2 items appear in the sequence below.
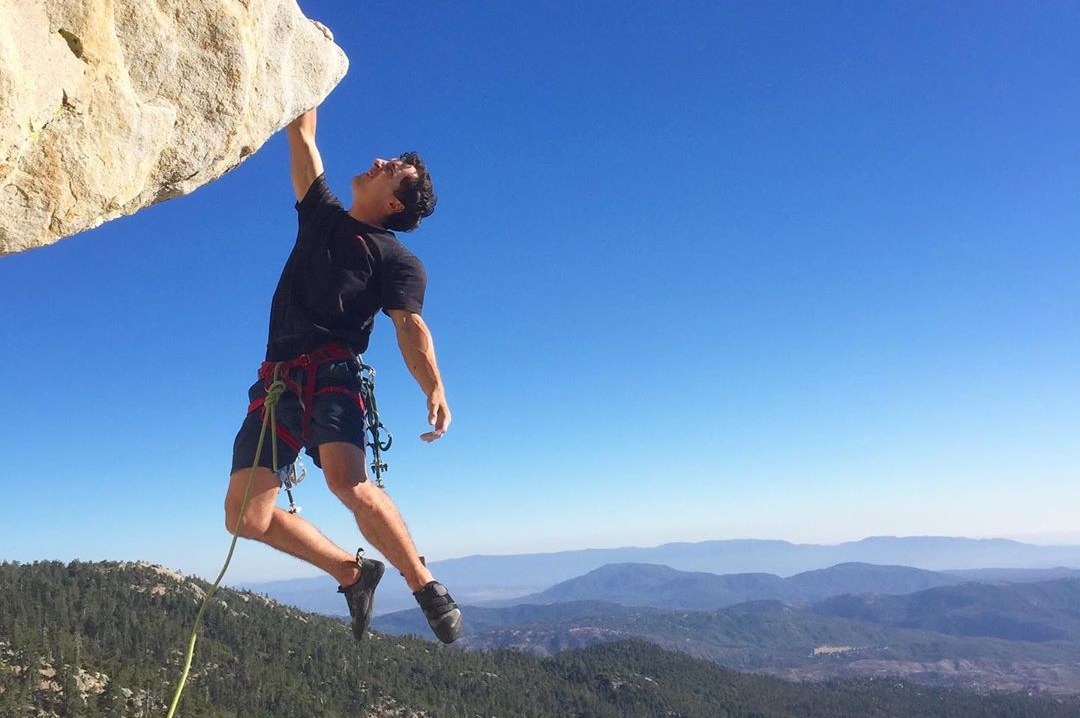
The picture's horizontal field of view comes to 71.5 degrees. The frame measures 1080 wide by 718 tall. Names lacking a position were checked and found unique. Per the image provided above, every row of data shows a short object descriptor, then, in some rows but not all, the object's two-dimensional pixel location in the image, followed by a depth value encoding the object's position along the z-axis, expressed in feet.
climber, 14.32
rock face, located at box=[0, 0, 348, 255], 11.91
